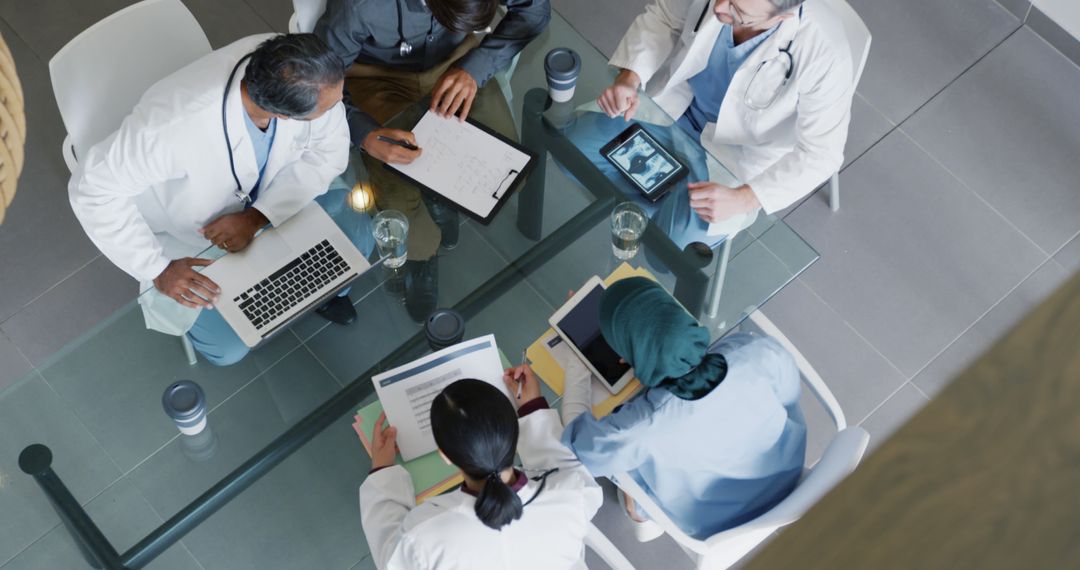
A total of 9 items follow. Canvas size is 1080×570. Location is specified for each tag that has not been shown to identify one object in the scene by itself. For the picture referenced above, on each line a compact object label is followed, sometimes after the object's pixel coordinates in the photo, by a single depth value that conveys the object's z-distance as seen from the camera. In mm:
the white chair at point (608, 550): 2236
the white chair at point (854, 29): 2742
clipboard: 2455
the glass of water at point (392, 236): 2418
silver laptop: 2297
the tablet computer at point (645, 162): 2537
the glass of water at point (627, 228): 2465
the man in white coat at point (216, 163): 2234
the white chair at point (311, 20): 2650
